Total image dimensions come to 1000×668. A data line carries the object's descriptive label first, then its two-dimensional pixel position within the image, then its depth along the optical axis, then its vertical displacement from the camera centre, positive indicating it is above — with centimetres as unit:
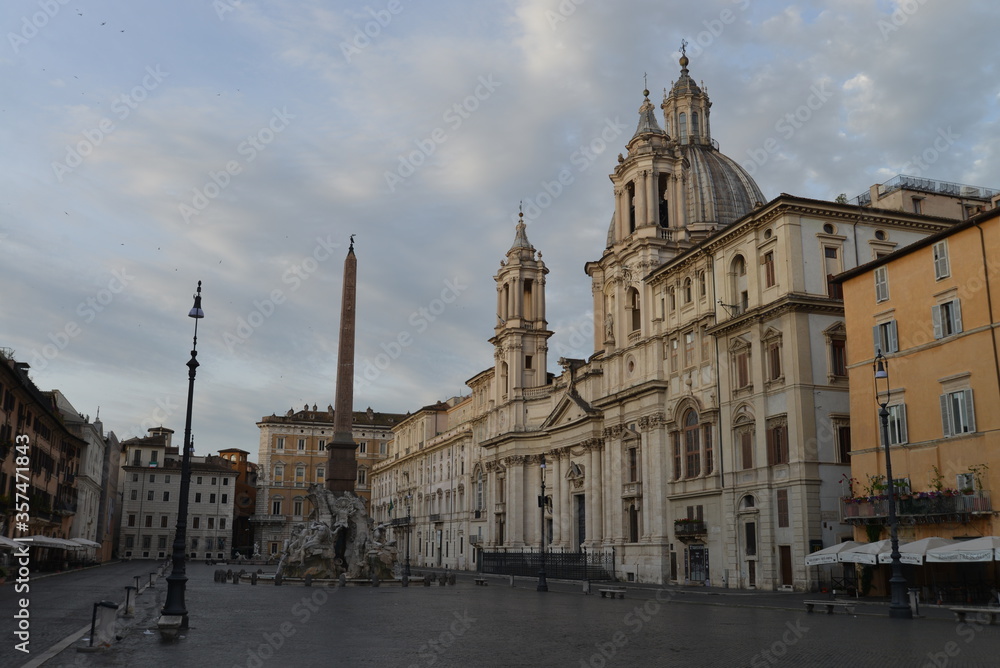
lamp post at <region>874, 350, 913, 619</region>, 2439 -83
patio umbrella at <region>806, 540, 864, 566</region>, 3190 -53
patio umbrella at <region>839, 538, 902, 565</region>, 2997 -44
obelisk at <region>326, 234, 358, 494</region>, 4294 +513
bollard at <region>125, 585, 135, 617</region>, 2285 -168
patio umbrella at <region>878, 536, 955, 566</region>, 2836 -34
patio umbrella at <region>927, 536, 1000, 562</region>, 2602 -32
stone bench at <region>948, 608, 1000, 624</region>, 2186 -174
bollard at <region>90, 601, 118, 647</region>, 1596 -156
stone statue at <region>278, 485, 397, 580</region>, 4244 -51
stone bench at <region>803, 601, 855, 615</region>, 2634 -187
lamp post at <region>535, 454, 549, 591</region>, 4181 -207
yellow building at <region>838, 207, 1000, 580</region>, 2978 +530
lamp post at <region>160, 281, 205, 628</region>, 1898 -33
